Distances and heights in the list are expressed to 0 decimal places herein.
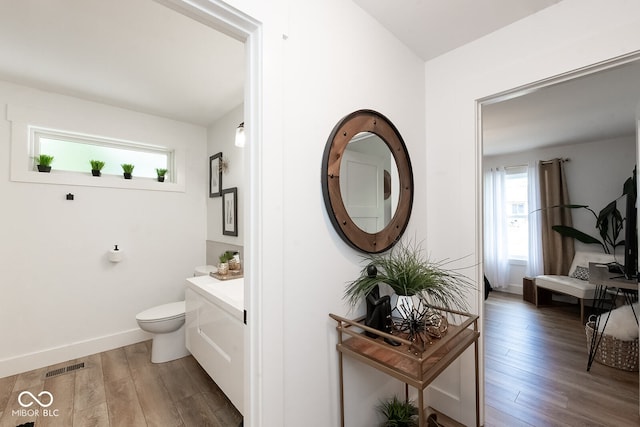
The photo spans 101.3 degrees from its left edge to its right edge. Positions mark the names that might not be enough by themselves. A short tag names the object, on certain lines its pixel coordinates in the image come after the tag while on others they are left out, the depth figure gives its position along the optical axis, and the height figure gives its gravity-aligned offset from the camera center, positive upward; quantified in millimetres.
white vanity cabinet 1447 -721
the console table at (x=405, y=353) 948 -583
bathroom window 2408 +675
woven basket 2152 -1177
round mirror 1200 +182
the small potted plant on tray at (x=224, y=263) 2258 -407
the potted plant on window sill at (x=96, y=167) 2525 +502
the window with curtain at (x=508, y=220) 4241 -94
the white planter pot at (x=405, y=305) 1169 -407
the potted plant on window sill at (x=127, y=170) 2682 +499
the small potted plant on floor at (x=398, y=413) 1359 -1059
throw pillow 3471 -796
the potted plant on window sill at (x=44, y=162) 2285 +498
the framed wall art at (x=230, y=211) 2635 +63
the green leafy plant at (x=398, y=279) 1220 -302
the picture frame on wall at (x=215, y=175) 2926 +487
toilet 2166 -955
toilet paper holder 2557 -358
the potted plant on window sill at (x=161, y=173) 2891 +498
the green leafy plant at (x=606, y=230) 3339 -214
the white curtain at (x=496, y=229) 4547 -252
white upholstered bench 3191 -884
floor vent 2130 -1259
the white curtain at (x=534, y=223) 4109 -139
